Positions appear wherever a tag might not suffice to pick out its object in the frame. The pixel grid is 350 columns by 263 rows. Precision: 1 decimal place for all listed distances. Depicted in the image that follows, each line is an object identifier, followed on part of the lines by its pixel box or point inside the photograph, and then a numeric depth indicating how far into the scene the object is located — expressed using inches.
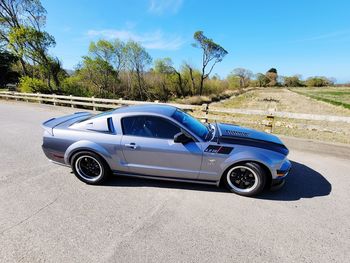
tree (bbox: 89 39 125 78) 1039.6
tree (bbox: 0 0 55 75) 690.8
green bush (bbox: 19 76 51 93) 734.5
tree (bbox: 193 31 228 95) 1291.0
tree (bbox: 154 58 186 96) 1369.6
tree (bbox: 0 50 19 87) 1483.8
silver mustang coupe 128.5
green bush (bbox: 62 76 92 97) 863.7
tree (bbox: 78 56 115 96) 1029.1
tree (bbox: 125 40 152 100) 1162.0
